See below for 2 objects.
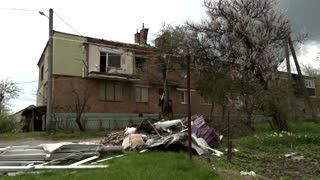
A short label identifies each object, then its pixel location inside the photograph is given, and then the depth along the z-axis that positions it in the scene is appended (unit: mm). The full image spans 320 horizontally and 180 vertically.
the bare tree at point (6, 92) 53531
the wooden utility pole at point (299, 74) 24634
